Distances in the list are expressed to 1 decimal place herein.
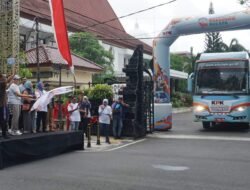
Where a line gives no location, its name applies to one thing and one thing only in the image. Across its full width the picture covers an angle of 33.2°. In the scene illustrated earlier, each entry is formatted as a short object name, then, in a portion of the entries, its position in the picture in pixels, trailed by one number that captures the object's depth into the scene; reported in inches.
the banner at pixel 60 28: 524.4
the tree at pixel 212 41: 2119.8
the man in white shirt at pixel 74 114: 621.3
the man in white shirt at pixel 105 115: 615.2
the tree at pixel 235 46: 1786.4
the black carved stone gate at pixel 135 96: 673.6
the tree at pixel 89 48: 1272.1
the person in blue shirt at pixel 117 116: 651.5
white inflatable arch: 755.4
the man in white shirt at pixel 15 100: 453.1
